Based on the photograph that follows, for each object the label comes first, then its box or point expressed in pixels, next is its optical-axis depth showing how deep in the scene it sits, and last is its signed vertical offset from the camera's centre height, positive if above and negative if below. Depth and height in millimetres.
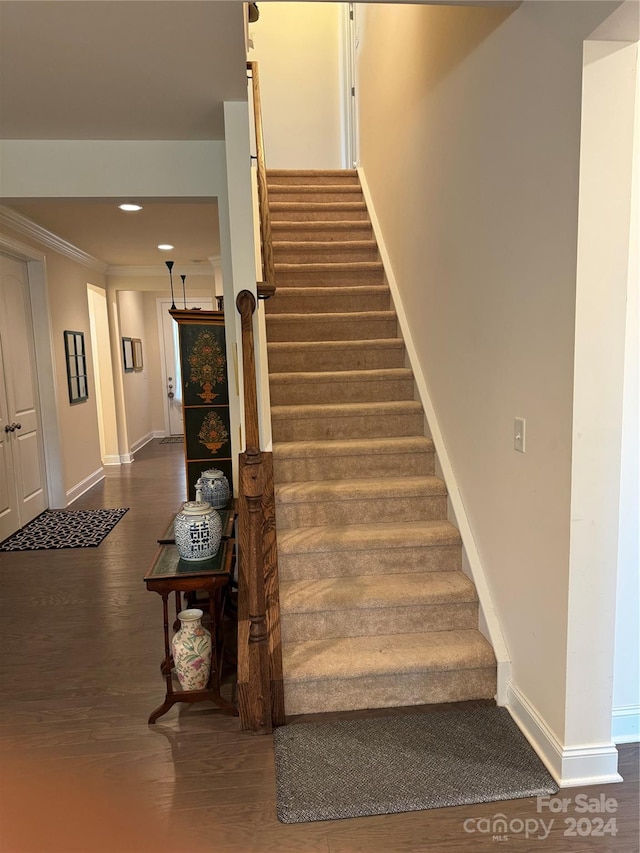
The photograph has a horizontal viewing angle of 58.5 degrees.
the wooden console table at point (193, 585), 2217 -863
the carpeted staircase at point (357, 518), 2252 -784
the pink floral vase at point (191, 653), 2244 -1137
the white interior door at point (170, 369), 9789 -103
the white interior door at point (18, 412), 4559 -376
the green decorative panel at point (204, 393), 3885 -214
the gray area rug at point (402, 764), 1786 -1366
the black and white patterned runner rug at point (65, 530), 4359 -1341
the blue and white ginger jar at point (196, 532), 2344 -697
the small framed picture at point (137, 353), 8852 +172
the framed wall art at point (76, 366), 5801 -3
